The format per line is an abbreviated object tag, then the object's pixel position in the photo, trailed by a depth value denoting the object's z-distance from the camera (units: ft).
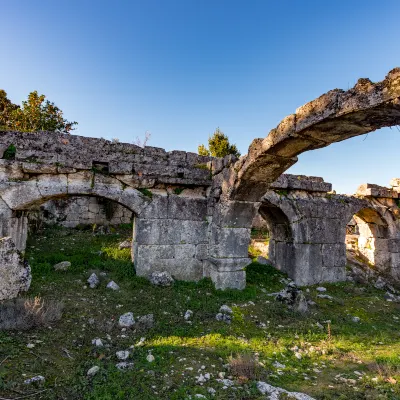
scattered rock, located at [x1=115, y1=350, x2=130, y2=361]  11.06
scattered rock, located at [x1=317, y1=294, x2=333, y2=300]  21.75
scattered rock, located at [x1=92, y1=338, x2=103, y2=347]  11.99
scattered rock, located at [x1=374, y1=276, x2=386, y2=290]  27.09
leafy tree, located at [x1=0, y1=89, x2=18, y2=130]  47.23
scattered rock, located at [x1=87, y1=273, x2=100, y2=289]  17.75
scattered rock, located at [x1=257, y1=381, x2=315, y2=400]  9.05
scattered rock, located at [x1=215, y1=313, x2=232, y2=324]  15.52
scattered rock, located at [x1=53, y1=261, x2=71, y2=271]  19.90
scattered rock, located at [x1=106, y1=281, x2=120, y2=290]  17.94
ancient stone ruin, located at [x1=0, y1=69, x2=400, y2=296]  16.90
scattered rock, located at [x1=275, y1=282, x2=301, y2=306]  18.44
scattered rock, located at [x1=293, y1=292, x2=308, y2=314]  17.70
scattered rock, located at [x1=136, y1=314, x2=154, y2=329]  13.99
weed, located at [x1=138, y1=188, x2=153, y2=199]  20.42
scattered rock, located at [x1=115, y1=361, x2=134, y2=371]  10.31
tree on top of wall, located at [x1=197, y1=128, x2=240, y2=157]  71.82
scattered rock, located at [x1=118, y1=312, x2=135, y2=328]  13.87
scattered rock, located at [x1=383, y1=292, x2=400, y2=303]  23.33
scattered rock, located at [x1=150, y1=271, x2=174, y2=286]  19.45
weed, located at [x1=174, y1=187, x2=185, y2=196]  21.50
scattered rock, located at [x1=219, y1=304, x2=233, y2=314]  16.49
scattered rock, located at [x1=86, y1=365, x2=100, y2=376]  9.86
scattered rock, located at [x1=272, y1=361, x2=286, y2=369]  11.41
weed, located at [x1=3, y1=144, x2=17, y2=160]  17.97
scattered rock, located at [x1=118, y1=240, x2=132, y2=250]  25.78
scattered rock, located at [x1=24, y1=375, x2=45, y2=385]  8.88
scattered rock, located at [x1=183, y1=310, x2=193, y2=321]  15.36
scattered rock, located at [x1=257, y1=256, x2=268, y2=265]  28.04
